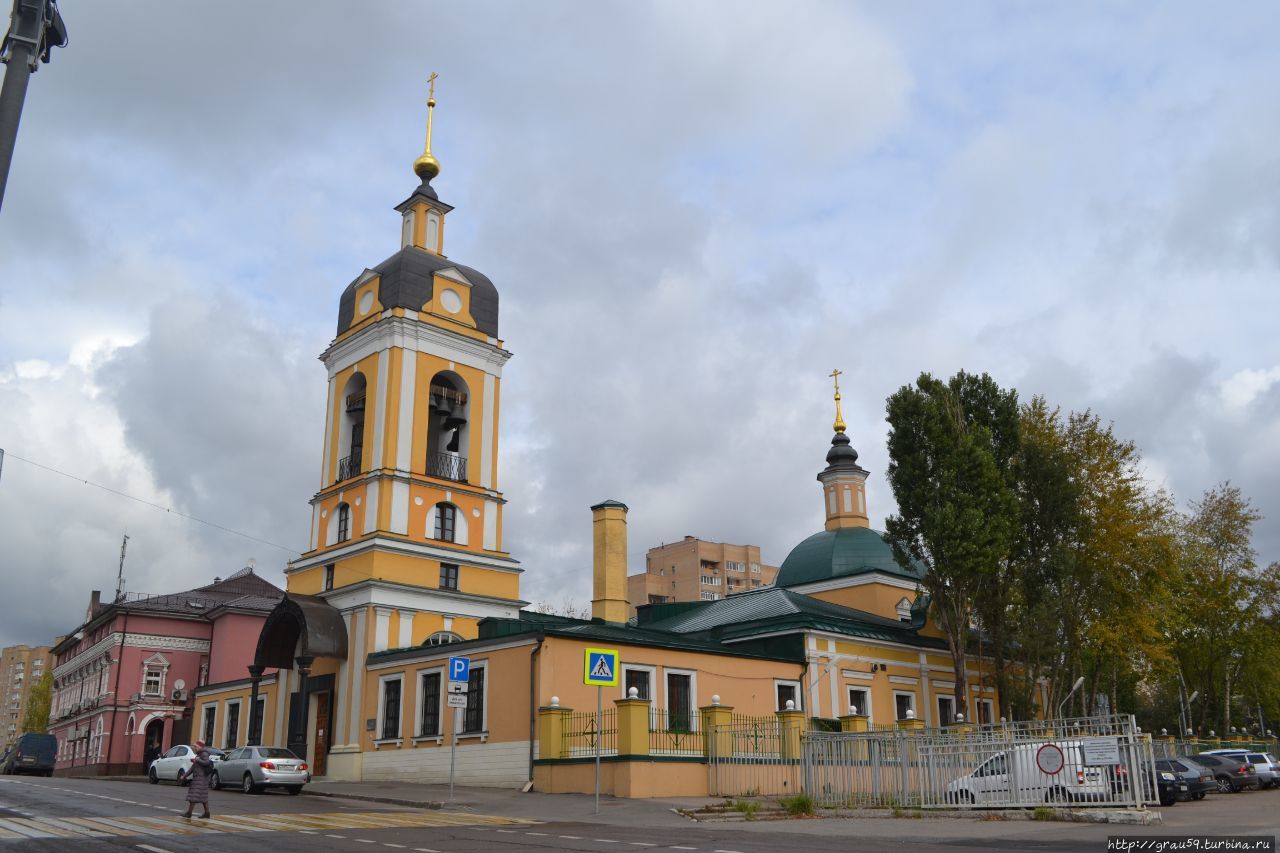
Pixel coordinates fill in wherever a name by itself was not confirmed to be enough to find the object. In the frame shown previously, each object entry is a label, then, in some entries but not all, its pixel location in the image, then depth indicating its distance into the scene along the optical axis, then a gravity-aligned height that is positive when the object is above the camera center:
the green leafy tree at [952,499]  33.81 +6.98
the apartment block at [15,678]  162.88 +6.95
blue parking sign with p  22.59 +1.06
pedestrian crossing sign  19.39 +0.95
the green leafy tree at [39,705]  92.19 +1.63
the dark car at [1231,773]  32.31 -1.69
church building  26.80 +3.13
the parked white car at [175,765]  31.12 -1.25
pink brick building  50.03 +2.63
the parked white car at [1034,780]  17.34 -1.04
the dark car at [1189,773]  26.03 -1.38
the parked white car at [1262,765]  33.81 -1.52
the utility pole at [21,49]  6.80 +4.47
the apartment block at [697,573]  116.56 +16.18
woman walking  16.94 -0.96
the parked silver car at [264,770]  24.98 -1.13
